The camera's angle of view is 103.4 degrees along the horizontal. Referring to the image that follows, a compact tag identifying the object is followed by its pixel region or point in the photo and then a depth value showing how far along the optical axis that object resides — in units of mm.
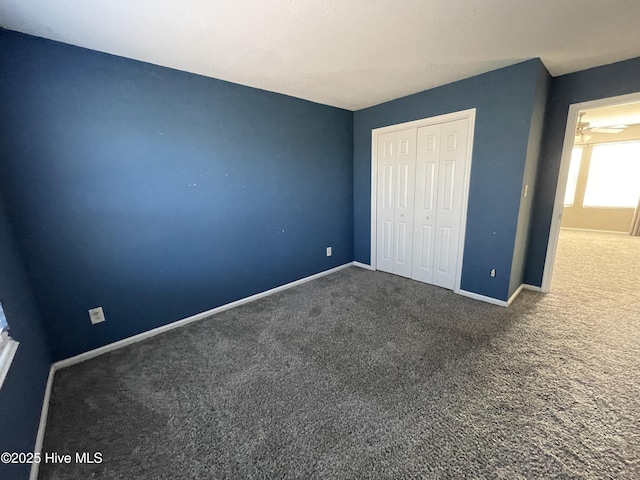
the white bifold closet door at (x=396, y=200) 3256
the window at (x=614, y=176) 5359
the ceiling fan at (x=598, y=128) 4070
